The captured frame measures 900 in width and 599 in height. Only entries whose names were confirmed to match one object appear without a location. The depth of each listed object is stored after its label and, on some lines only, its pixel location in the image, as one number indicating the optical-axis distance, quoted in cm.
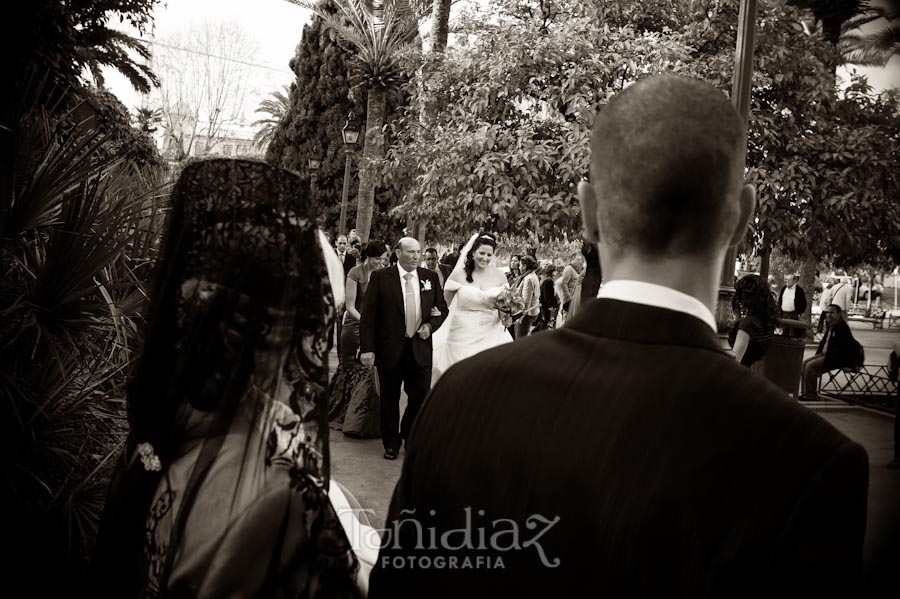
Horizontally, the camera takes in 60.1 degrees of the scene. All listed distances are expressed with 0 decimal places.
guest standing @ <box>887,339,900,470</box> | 709
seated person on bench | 1121
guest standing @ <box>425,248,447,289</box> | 1978
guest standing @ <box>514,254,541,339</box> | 1468
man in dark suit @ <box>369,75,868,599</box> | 112
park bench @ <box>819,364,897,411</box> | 1208
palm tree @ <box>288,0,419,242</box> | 2291
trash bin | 971
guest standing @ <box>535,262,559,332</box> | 1873
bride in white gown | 872
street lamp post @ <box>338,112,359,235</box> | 2186
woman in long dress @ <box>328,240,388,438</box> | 830
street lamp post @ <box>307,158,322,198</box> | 2888
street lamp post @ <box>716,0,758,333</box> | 641
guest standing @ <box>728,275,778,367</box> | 840
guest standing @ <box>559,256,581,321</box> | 1995
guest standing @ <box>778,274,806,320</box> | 1508
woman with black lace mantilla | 195
